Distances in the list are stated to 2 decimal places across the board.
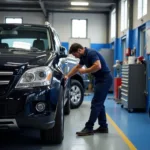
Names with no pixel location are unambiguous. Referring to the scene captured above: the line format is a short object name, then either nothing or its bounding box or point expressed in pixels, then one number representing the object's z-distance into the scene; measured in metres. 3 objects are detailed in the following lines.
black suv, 2.95
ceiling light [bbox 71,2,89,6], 14.12
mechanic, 4.55
